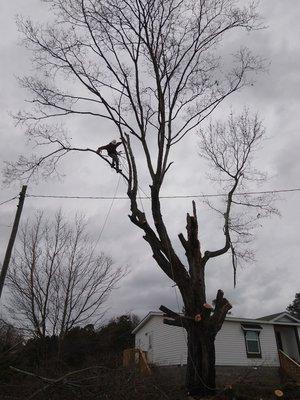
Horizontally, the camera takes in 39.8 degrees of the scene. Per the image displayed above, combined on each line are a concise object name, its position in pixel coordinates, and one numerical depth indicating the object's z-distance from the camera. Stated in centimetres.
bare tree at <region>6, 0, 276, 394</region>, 913
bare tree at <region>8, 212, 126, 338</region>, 1873
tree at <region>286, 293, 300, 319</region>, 4950
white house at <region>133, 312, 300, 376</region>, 2288
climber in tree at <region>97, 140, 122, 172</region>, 1133
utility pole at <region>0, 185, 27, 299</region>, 1088
